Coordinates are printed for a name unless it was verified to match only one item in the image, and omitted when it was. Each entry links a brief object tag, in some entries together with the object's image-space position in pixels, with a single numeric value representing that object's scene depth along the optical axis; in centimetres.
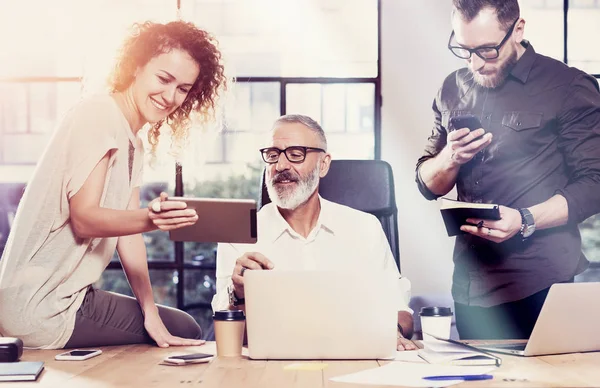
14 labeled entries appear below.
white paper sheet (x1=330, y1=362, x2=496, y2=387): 145
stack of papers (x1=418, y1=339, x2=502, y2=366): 165
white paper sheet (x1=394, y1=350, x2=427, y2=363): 172
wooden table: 147
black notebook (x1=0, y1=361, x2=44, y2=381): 151
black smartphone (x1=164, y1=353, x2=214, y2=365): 168
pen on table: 147
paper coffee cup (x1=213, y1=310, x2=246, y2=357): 181
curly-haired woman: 203
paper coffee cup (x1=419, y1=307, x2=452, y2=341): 193
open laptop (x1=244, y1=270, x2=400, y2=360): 165
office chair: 280
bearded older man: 263
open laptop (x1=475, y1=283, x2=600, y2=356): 167
